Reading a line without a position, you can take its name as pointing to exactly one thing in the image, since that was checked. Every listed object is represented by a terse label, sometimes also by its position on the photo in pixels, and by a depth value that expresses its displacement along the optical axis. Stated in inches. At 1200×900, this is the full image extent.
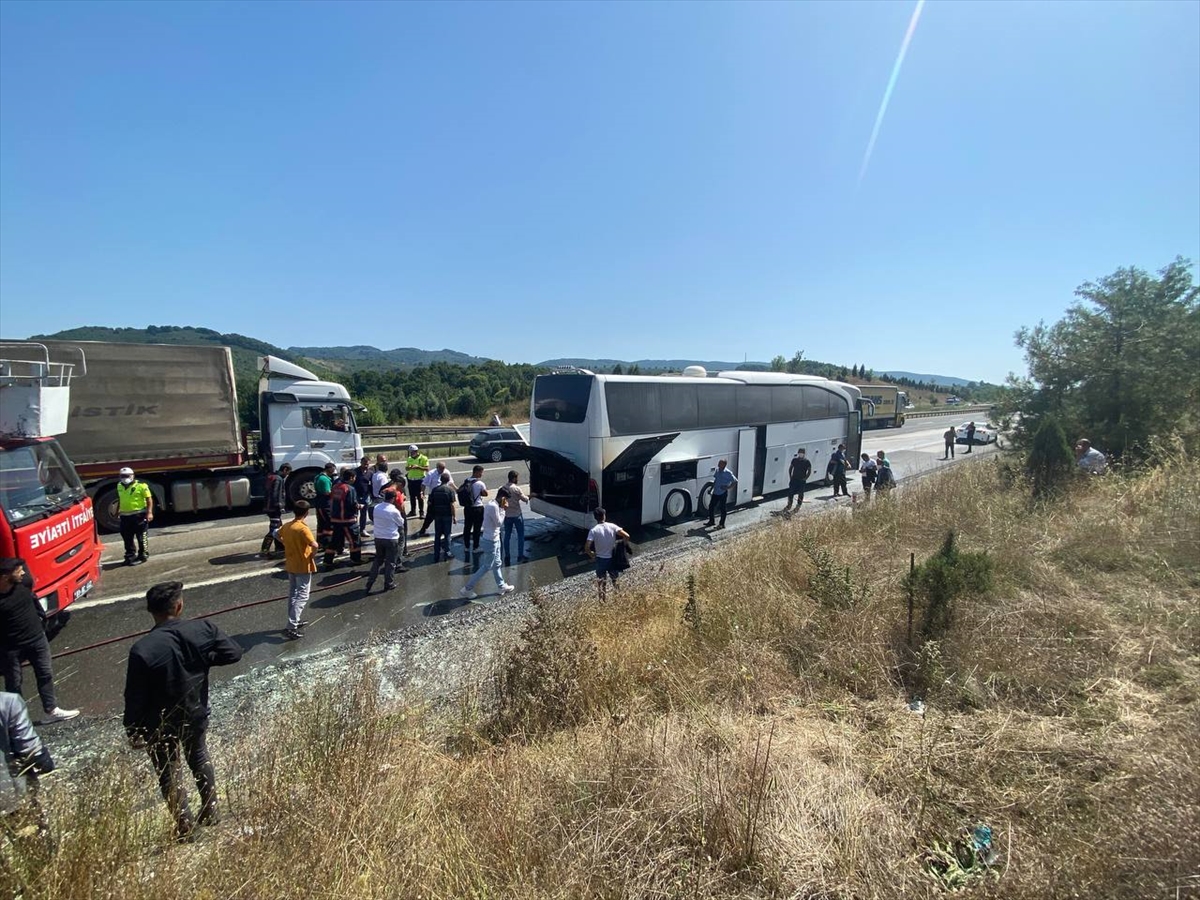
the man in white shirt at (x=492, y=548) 311.4
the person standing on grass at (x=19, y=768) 90.1
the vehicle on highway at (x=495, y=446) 913.5
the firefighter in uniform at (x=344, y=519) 343.3
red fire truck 222.5
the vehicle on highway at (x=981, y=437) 1231.7
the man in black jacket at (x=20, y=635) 160.7
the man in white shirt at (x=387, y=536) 300.4
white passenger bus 399.5
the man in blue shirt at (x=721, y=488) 460.8
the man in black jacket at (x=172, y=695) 119.9
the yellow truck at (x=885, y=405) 1679.4
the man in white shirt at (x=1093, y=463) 406.6
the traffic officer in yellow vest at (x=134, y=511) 341.7
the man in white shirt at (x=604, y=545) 287.3
